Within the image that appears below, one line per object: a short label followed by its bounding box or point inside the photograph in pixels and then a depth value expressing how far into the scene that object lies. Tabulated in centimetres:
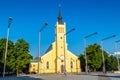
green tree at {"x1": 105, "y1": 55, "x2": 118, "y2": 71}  3155
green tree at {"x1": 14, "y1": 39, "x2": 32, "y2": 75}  2327
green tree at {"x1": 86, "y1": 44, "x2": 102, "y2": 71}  2936
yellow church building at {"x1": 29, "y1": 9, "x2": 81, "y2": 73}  3031
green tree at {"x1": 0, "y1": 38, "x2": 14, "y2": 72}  2171
